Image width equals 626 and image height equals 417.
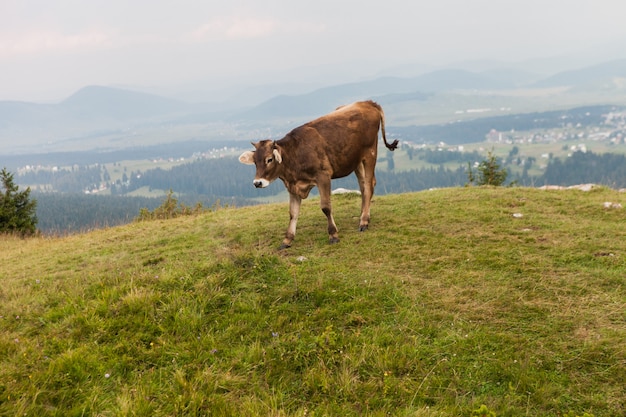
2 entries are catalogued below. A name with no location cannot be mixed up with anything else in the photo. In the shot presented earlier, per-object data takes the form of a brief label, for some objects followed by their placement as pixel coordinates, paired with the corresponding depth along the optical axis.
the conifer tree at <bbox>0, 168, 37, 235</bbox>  23.27
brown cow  9.09
